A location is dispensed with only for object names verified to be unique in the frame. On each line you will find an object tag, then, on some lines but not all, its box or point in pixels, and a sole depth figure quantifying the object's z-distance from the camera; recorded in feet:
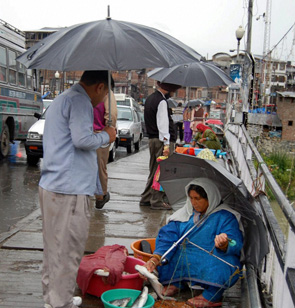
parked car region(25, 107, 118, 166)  41.47
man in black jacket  23.43
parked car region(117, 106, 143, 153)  62.95
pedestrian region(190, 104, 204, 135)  54.89
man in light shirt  11.12
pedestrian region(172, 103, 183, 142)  82.17
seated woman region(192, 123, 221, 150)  34.27
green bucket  12.34
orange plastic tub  14.75
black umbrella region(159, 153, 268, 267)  12.35
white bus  43.57
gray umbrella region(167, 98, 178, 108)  71.83
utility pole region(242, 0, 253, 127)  37.07
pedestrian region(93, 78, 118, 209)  19.94
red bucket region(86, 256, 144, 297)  13.01
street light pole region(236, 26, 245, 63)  77.85
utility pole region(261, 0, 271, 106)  34.27
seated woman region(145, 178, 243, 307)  12.83
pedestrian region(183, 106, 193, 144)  60.03
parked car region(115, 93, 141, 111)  86.47
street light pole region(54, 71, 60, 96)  193.67
